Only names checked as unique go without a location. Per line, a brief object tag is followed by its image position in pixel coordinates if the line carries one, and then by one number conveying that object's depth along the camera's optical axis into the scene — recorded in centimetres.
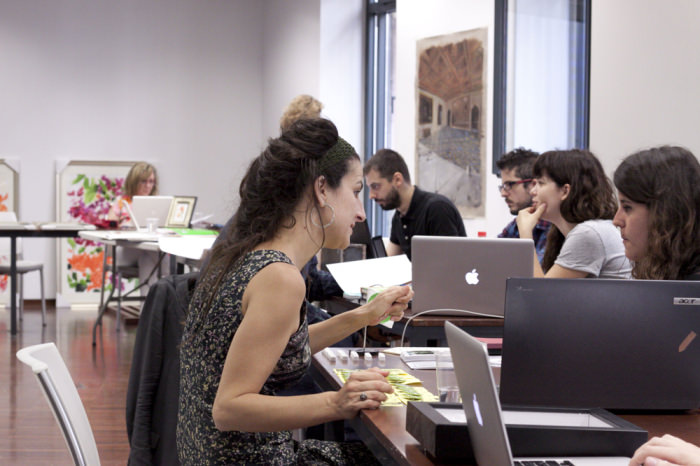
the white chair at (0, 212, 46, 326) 749
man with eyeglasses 465
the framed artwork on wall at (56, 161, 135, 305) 895
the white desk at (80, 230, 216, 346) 637
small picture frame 731
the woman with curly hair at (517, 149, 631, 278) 327
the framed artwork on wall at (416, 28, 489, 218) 575
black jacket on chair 218
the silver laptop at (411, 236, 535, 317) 297
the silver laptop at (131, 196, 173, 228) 739
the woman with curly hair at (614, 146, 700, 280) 204
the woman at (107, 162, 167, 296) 722
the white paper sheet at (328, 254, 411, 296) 307
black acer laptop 147
